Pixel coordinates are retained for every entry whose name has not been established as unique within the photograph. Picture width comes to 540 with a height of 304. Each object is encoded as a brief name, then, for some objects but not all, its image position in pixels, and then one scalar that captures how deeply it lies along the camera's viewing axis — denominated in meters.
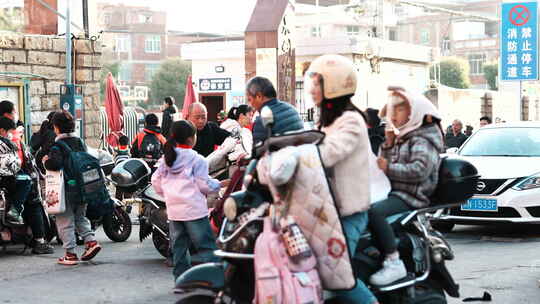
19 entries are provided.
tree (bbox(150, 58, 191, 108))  77.94
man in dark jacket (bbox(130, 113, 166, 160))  12.24
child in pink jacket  7.70
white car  11.68
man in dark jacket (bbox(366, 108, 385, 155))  7.45
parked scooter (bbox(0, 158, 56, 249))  10.38
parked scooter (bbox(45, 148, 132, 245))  11.63
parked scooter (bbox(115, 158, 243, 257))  9.54
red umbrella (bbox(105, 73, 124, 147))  20.91
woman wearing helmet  4.97
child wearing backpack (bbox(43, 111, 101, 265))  9.45
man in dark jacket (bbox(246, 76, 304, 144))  6.57
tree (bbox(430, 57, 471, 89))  83.06
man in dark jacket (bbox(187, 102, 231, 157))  9.72
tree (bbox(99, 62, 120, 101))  76.22
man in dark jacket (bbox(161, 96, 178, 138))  13.88
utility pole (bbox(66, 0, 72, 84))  18.59
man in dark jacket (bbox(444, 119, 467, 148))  20.22
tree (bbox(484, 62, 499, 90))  91.69
